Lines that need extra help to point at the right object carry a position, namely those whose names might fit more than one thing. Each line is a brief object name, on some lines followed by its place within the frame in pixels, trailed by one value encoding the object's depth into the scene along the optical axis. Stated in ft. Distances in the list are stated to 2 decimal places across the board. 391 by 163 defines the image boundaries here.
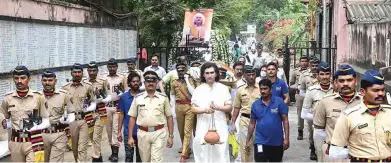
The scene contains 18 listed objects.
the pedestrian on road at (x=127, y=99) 30.99
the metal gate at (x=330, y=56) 61.21
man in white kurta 28.09
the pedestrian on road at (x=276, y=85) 34.27
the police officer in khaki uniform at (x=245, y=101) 30.66
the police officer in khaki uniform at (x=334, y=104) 22.20
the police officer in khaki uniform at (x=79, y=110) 32.91
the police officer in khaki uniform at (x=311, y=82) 36.17
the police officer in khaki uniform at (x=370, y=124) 17.33
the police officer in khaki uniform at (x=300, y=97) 42.60
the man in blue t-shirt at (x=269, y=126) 26.94
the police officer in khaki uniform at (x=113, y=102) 36.27
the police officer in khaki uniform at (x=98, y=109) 35.13
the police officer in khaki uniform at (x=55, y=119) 28.55
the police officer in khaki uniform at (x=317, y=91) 30.50
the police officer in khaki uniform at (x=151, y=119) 27.43
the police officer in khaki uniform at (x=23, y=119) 25.59
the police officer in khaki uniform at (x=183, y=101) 36.37
